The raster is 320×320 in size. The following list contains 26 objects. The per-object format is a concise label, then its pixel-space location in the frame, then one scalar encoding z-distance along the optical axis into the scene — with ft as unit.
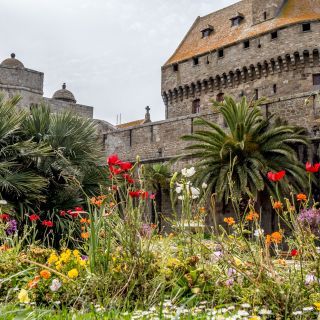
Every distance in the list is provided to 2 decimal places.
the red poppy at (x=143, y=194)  13.93
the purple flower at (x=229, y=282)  12.05
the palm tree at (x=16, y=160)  30.66
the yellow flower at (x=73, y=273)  11.80
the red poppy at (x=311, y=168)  12.31
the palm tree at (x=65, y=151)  33.78
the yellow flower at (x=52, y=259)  13.71
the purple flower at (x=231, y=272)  12.40
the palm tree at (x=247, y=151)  43.55
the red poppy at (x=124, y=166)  13.54
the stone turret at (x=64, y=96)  96.58
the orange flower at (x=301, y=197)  13.22
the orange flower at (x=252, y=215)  12.92
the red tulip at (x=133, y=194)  13.56
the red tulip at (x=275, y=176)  12.29
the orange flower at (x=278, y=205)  12.37
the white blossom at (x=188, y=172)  13.90
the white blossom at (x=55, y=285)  11.21
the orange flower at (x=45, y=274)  11.00
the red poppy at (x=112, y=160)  13.50
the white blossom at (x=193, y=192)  14.35
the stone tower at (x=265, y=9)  85.66
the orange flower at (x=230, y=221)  15.31
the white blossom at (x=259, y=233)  12.18
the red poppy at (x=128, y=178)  14.08
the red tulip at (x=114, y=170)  14.10
